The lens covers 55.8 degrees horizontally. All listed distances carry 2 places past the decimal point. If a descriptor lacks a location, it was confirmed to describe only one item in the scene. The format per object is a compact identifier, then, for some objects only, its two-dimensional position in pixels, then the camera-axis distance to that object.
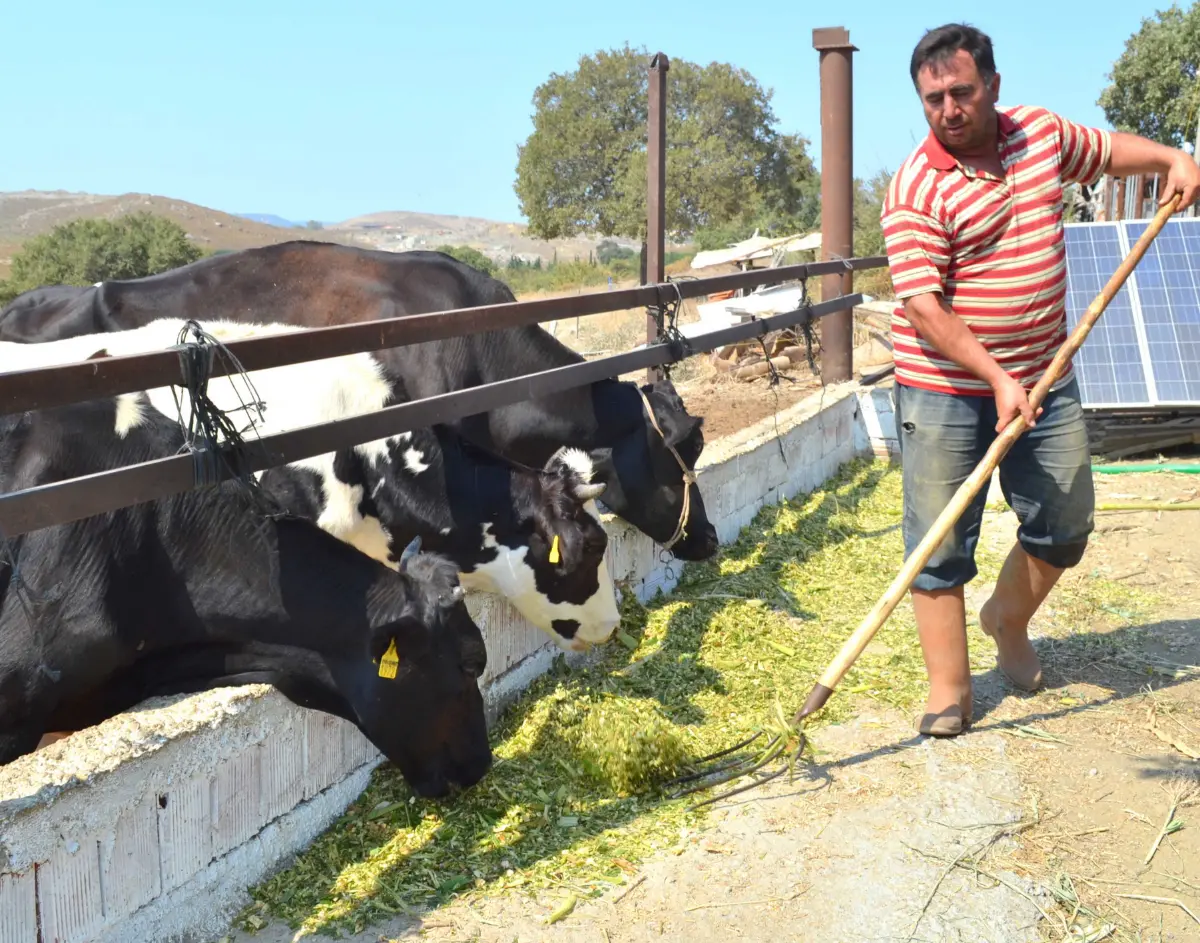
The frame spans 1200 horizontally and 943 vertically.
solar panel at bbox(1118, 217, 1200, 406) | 7.58
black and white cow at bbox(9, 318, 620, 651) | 4.00
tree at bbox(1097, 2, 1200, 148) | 31.69
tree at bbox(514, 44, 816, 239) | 46.50
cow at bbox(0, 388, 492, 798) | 3.07
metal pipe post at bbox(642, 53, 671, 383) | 6.93
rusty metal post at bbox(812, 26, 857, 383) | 8.20
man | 3.42
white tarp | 26.89
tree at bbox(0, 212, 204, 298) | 40.03
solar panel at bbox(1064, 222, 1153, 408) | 7.64
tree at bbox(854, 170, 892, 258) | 30.83
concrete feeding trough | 2.44
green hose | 7.41
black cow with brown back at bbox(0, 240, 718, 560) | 5.35
